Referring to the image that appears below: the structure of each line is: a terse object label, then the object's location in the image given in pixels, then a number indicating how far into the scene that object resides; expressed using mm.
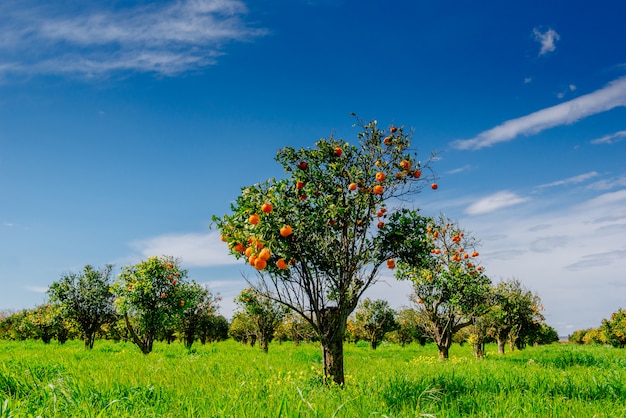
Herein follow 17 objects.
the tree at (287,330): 32125
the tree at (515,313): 31766
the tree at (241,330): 36750
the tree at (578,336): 89188
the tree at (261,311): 26691
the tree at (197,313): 29938
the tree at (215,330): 50888
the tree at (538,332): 37956
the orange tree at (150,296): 19531
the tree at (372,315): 42406
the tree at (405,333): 49197
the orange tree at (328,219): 7910
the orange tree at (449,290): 17812
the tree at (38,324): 40766
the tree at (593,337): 72788
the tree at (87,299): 24781
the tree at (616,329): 53094
